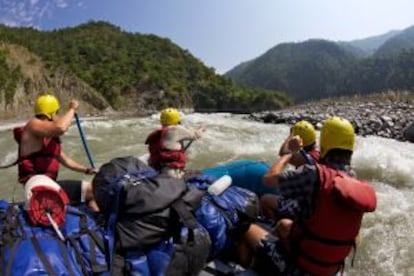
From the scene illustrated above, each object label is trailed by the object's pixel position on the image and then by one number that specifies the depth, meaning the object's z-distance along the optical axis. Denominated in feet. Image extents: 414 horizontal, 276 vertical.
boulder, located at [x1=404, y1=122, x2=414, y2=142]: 43.36
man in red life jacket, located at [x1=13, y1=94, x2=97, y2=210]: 13.08
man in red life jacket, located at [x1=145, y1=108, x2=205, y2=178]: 15.66
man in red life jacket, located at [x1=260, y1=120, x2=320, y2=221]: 13.93
